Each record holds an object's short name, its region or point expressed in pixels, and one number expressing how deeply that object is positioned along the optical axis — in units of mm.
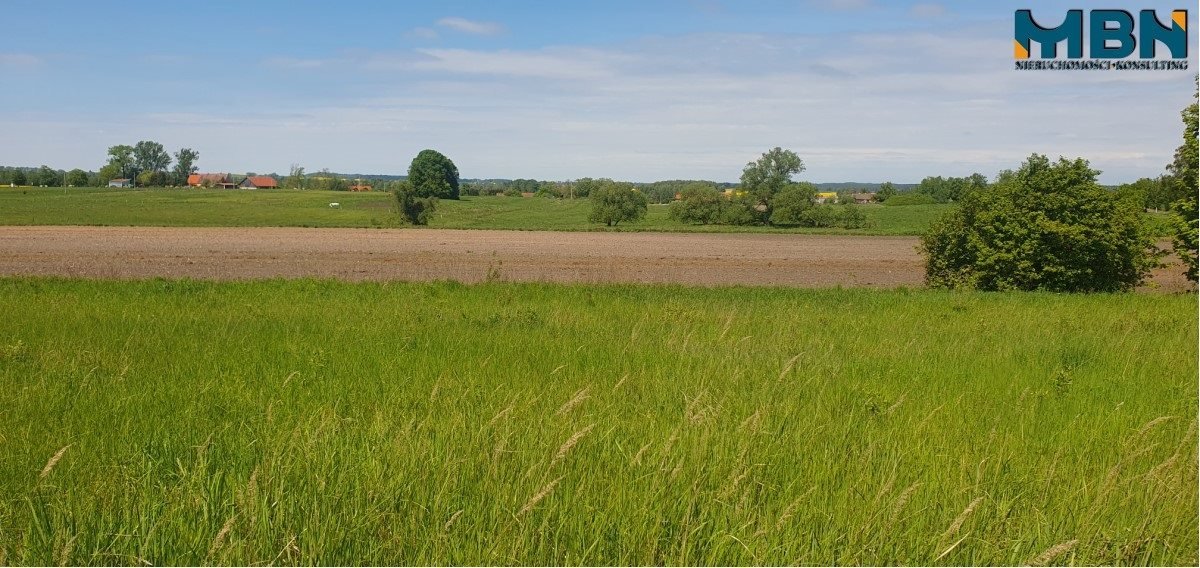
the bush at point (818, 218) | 65688
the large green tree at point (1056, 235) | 20438
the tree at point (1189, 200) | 18922
